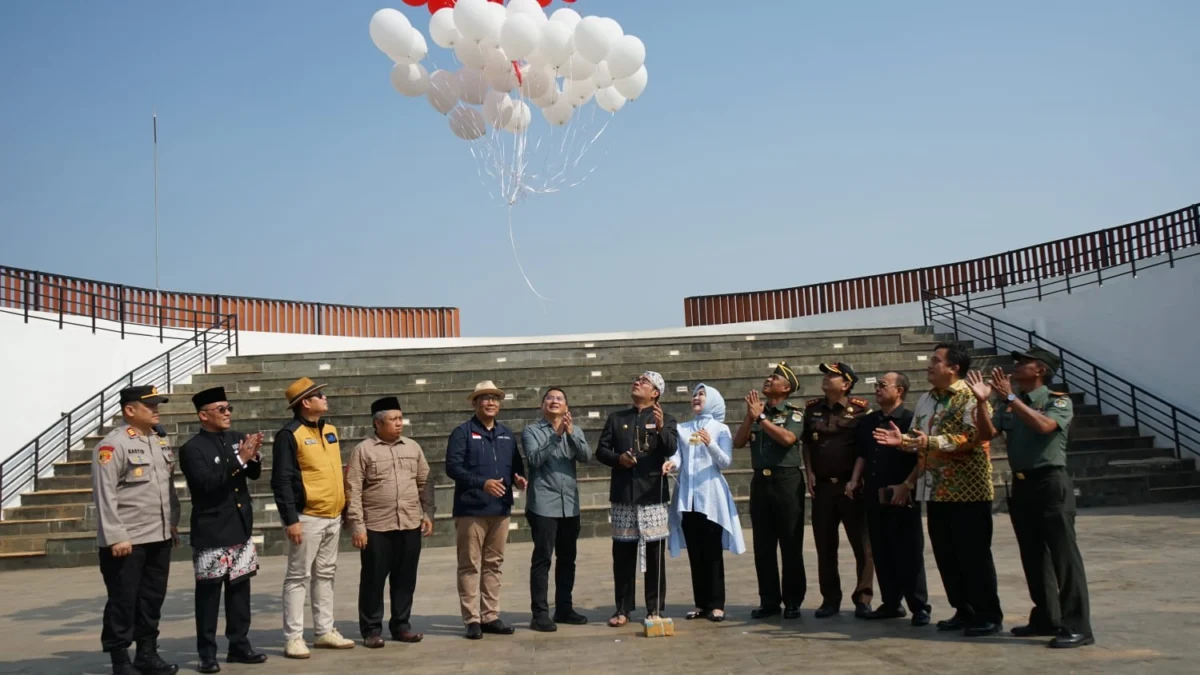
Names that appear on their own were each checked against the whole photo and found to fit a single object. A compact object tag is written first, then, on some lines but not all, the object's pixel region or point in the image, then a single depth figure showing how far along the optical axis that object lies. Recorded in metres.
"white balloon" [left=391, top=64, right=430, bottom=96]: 9.71
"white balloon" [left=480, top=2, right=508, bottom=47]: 8.80
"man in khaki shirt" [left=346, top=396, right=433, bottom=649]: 5.66
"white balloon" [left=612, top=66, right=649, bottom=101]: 10.13
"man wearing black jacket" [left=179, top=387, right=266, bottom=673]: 5.18
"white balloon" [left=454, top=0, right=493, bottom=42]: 8.70
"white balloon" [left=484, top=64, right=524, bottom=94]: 9.24
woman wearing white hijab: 6.06
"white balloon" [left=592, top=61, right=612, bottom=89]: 9.70
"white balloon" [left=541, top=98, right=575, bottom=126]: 10.19
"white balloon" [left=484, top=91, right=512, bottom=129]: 9.72
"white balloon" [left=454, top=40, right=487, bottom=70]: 8.95
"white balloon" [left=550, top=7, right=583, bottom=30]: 9.27
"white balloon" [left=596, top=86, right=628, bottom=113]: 10.48
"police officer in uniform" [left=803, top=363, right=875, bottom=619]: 6.04
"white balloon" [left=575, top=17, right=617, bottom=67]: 9.06
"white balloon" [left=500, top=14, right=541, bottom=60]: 8.80
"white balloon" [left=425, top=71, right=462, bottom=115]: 9.61
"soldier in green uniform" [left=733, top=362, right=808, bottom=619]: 6.05
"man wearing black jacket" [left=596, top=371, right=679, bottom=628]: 5.97
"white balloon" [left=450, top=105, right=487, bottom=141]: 10.02
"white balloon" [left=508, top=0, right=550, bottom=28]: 9.00
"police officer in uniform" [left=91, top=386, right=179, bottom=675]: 5.01
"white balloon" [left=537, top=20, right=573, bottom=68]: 9.03
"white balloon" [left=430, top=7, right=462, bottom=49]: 8.95
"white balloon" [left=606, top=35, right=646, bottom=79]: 9.42
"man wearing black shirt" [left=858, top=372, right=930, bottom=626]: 5.65
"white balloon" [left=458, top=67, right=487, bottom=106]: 9.51
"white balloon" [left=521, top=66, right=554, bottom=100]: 9.47
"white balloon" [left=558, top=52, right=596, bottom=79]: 9.36
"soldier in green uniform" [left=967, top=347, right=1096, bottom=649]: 4.77
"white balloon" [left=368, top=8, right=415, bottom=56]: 9.34
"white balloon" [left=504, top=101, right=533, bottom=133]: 9.99
